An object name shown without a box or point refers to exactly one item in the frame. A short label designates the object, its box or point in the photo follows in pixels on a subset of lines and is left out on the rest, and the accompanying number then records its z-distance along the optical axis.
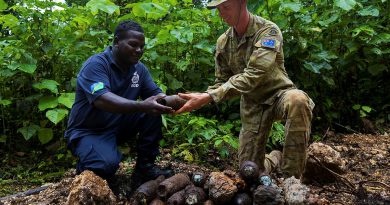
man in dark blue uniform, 3.08
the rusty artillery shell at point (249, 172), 2.76
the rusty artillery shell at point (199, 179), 2.85
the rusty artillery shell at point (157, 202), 2.75
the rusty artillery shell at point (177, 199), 2.67
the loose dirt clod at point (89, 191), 2.61
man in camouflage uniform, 3.30
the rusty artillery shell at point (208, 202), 2.65
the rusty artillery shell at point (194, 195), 2.65
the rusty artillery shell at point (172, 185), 2.81
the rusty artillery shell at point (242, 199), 2.66
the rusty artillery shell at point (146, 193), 2.80
